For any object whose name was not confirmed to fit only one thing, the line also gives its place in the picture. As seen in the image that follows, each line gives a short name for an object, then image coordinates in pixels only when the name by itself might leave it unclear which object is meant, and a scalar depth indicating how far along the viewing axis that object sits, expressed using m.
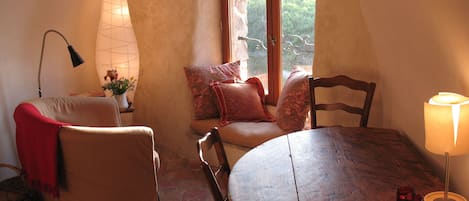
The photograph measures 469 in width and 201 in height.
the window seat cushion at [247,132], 3.06
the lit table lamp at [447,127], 1.20
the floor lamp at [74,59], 3.21
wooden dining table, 1.41
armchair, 2.21
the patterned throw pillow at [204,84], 3.61
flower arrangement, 3.65
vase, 3.71
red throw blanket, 2.25
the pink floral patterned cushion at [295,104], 3.01
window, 3.30
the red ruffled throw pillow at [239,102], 3.44
